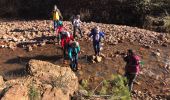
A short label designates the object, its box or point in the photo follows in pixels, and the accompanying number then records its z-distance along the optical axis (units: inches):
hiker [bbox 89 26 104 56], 254.0
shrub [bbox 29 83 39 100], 156.3
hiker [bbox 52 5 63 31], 306.2
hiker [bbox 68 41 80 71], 235.3
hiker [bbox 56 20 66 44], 290.3
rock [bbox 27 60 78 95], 180.7
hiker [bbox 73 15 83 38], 294.8
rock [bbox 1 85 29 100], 151.6
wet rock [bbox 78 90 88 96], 178.3
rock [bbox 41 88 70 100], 161.8
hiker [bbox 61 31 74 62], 250.0
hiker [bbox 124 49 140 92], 202.4
